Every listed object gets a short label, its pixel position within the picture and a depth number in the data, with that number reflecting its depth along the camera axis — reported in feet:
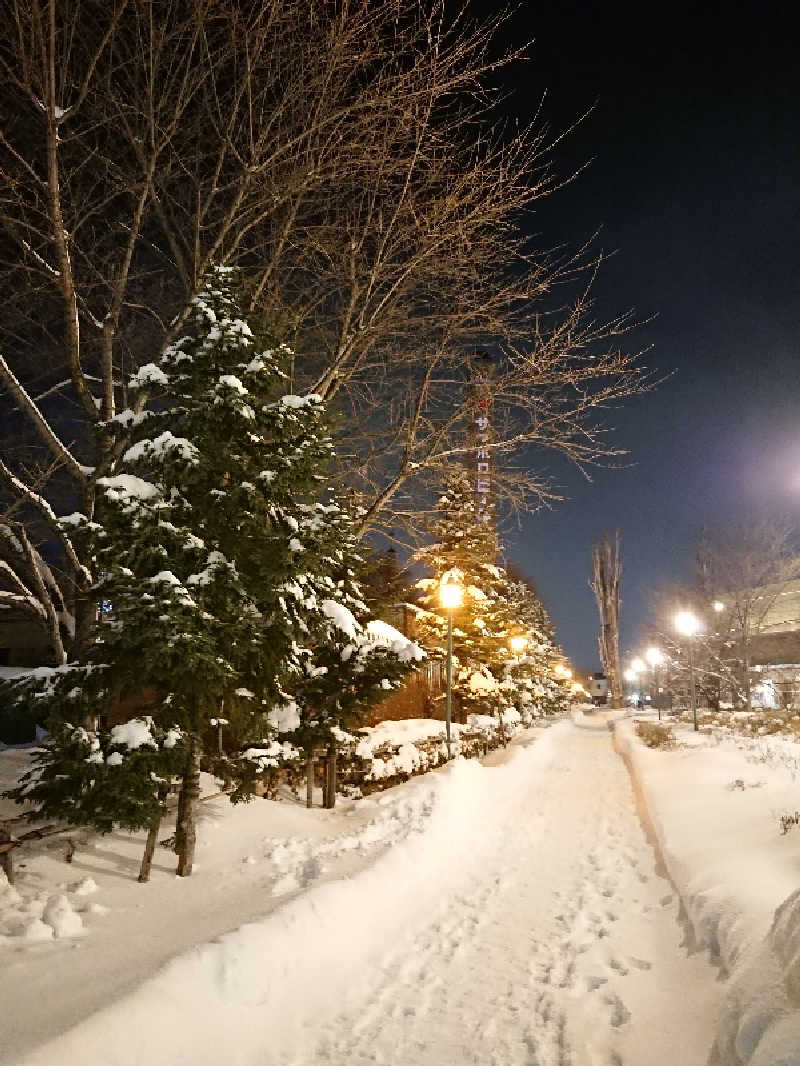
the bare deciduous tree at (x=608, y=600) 197.65
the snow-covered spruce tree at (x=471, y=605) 67.41
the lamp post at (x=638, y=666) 147.95
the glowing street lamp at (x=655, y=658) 89.97
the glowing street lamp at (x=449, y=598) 42.39
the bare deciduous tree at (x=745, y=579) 83.56
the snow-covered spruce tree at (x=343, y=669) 27.27
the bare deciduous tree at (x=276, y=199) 23.31
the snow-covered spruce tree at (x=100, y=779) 16.03
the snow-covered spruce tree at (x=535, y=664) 103.63
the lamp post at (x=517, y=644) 84.43
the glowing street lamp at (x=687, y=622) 61.26
